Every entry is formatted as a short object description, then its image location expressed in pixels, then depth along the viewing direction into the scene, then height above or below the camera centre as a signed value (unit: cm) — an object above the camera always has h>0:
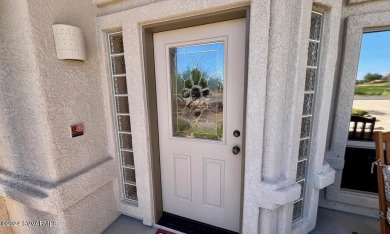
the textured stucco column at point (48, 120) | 171 -31
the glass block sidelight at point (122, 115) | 229 -31
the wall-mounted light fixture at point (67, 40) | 175 +53
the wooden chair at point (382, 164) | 176 -76
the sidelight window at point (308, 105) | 188 -18
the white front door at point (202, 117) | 197 -33
